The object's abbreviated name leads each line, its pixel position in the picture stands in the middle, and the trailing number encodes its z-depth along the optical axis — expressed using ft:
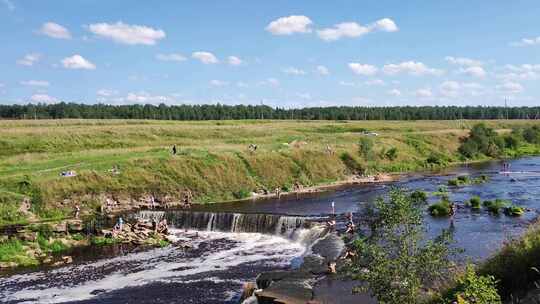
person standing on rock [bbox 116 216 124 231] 165.85
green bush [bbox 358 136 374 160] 300.40
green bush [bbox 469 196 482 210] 183.26
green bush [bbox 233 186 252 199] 227.61
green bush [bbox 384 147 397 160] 318.10
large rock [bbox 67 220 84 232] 161.79
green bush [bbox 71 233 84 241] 159.63
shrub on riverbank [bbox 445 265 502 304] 46.07
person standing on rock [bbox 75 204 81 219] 181.34
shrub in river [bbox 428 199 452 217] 174.25
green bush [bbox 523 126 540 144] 439.63
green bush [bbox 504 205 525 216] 168.25
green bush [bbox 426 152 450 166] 332.19
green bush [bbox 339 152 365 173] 286.25
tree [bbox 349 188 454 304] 61.67
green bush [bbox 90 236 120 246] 159.53
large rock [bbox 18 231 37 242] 151.33
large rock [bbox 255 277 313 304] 98.99
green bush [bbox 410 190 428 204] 197.68
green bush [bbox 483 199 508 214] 174.50
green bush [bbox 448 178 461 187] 240.38
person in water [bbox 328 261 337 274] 116.16
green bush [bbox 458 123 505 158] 365.81
